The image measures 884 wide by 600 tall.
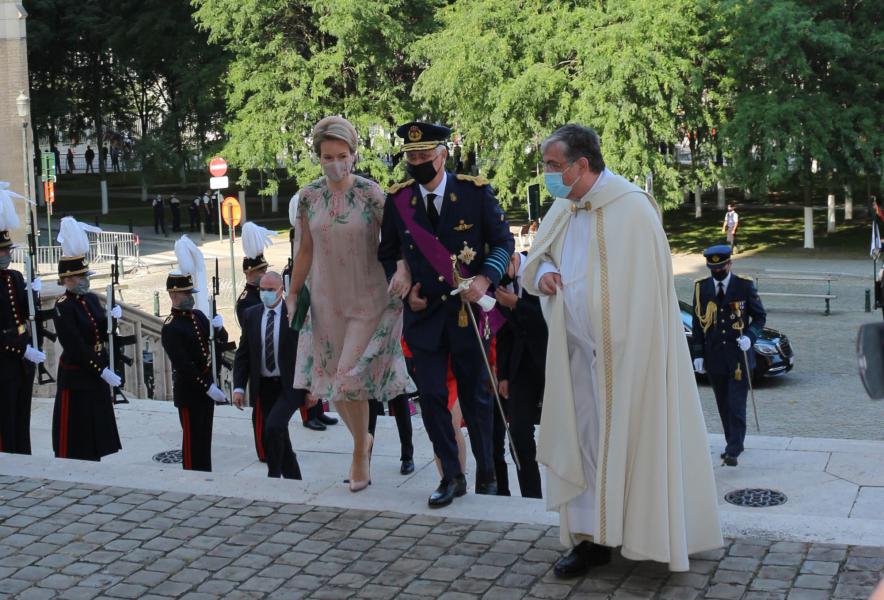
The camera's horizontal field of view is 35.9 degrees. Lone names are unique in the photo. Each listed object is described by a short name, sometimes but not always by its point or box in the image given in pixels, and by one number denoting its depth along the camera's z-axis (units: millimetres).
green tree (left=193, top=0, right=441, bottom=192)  42812
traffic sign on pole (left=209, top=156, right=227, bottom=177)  38438
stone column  39969
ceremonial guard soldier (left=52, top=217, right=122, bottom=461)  10320
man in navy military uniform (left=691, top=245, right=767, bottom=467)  12250
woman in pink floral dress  7418
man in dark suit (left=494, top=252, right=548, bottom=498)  8516
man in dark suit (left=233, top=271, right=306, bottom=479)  9391
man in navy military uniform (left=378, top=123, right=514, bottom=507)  6988
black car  19484
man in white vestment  5750
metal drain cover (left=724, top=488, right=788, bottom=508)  10211
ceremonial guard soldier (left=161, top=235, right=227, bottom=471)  10242
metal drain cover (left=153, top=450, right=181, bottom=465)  11101
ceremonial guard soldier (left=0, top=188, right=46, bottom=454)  10492
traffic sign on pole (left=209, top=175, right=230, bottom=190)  35525
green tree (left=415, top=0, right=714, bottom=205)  35906
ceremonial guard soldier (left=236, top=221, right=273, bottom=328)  11891
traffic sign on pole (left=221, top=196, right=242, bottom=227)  32322
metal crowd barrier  36166
